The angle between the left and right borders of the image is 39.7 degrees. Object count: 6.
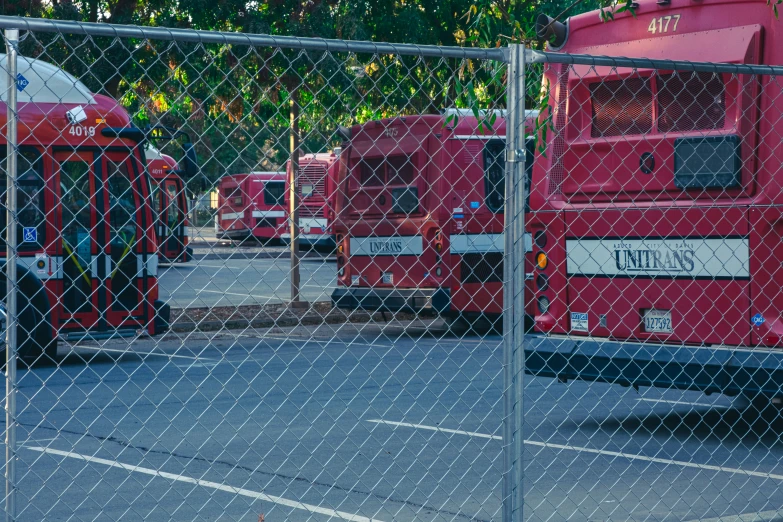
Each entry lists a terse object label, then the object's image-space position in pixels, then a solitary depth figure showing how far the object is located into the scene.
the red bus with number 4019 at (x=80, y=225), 12.37
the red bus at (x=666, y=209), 7.38
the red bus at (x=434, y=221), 15.05
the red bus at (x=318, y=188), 28.00
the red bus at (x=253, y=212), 34.93
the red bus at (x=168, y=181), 27.34
